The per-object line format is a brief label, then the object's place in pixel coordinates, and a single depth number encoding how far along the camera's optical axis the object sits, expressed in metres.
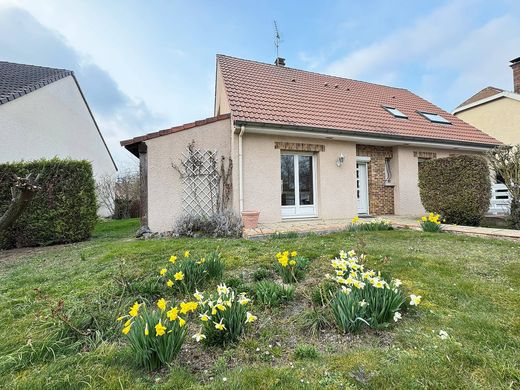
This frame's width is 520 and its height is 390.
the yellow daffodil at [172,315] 2.07
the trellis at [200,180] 8.69
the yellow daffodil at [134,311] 2.16
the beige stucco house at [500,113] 16.83
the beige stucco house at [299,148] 8.67
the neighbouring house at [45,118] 12.24
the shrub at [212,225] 7.55
